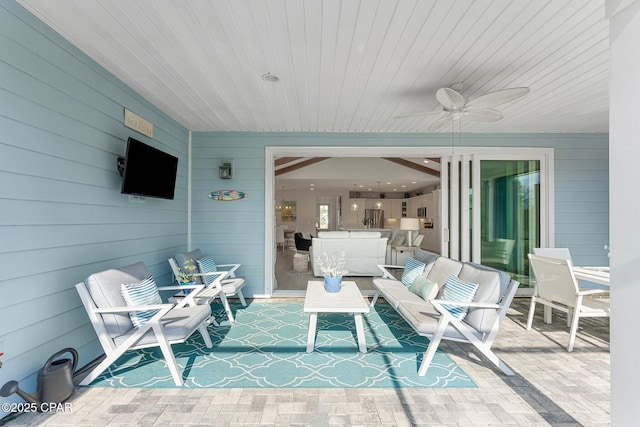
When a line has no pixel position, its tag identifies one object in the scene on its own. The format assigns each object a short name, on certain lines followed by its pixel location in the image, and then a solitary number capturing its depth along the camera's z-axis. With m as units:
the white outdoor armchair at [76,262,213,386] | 2.45
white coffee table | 3.04
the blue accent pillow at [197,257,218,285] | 4.17
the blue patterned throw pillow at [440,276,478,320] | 2.76
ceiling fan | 2.73
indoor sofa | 6.58
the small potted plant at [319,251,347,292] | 3.58
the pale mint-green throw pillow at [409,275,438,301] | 3.29
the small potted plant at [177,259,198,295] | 3.55
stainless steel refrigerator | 15.02
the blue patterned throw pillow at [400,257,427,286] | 4.04
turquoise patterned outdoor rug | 2.54
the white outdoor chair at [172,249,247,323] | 3.94
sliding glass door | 5.18
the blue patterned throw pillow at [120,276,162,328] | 2.60
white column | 1.26
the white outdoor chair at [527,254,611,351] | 3.12
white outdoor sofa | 2.64
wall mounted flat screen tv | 3.11
